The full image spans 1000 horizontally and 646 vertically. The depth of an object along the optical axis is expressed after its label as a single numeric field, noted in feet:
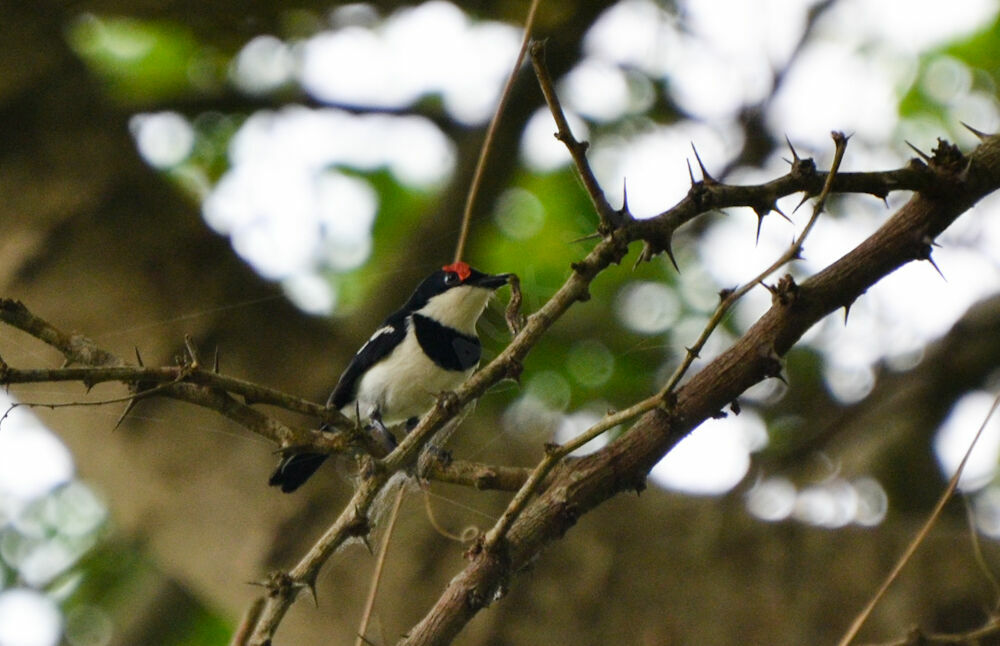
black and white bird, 24.32
